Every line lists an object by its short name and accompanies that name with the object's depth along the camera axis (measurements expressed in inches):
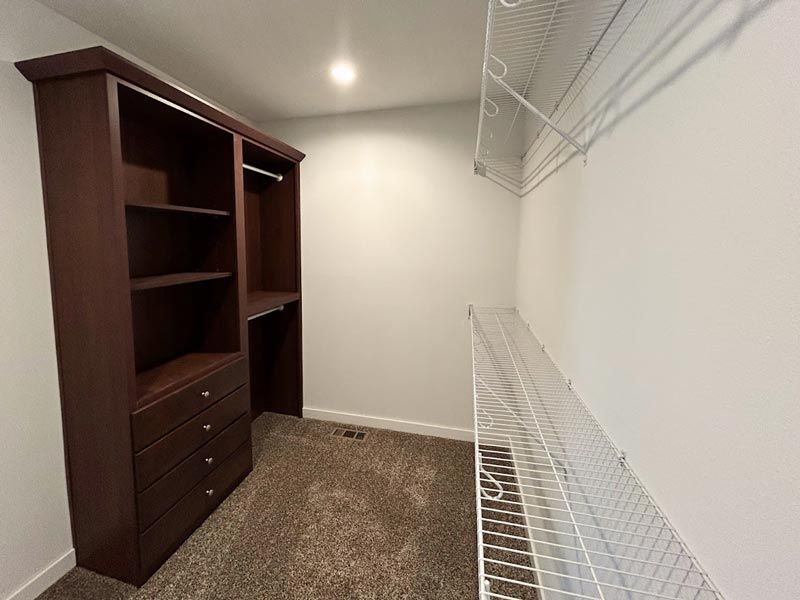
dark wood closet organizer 57.1
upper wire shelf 40.0
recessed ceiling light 81.4
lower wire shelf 25.0
